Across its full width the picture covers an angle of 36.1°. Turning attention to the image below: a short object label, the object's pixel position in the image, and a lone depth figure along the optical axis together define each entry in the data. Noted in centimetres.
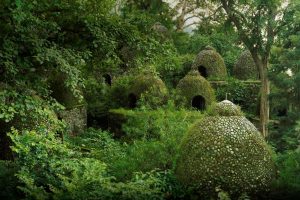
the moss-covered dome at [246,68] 2468
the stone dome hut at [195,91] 1838
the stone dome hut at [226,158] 837
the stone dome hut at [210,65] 2369
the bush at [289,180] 827
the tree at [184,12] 3622
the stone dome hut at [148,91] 1673
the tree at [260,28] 1648
